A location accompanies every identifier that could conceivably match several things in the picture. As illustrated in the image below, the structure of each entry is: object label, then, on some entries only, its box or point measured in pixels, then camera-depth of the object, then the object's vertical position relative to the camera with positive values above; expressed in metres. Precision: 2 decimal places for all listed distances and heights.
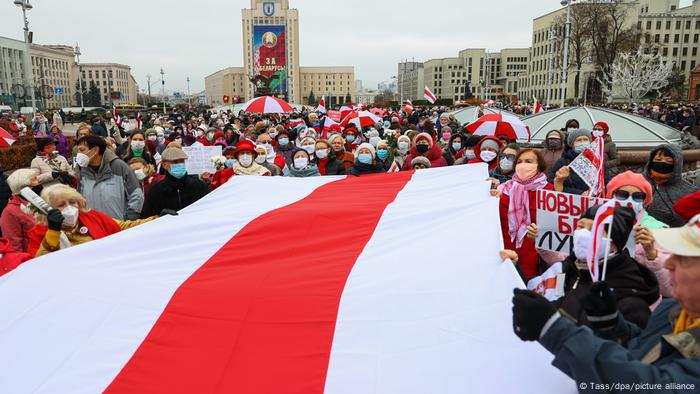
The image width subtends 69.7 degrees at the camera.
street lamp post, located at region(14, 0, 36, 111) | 21.95 +4.60
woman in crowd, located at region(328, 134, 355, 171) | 7.65 -0.51
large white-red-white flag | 2.03 -0.92
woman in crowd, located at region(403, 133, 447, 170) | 7.14 -0.49
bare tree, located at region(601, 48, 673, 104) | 42.75 +3.48
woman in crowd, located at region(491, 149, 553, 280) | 3.75 -0.71
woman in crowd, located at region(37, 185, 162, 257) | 3.41 -0.76
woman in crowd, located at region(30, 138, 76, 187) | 4.97 -0.65
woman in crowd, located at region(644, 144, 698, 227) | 4.34 -0.57
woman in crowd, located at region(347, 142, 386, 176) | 6.31 -0.59
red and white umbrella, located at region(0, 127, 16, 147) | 8.53 -0.38
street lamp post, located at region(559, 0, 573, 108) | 22.46 +2.83
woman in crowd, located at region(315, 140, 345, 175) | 7.18 -0.65
